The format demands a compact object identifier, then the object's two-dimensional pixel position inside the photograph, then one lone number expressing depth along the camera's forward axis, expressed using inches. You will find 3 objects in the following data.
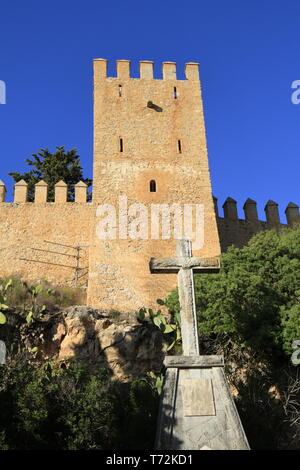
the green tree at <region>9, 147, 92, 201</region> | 976.3
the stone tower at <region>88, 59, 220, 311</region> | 609.3
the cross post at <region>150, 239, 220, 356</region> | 258.9
